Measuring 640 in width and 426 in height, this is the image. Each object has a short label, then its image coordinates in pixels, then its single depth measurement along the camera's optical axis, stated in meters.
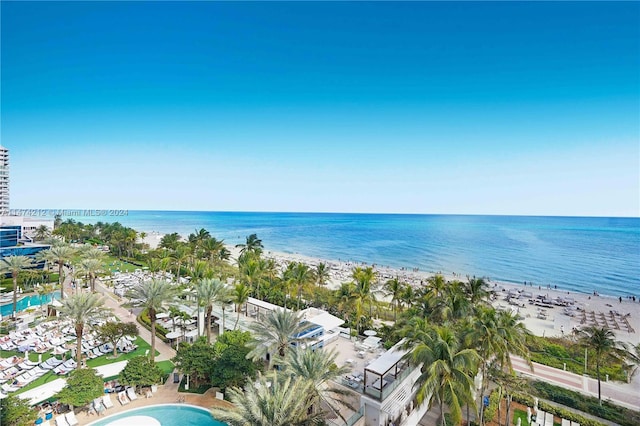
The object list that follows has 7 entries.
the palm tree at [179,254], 44.42
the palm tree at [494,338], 17.58
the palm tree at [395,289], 30.31
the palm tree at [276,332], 18.66
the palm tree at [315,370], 14.38
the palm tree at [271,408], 11.56
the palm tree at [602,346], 20.35
